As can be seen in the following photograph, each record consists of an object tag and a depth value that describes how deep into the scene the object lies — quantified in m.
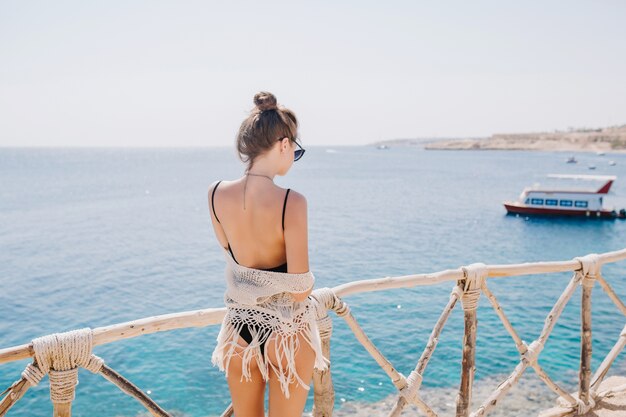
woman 2.05
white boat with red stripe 35.56
